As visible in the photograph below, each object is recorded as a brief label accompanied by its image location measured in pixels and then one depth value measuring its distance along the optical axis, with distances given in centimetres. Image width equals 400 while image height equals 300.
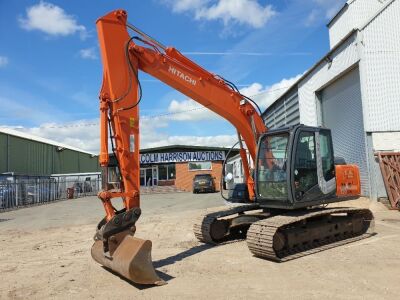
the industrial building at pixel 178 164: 4500
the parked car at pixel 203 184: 3672
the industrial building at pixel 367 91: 1579
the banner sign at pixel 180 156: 4562
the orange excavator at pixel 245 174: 690
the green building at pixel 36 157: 3894
